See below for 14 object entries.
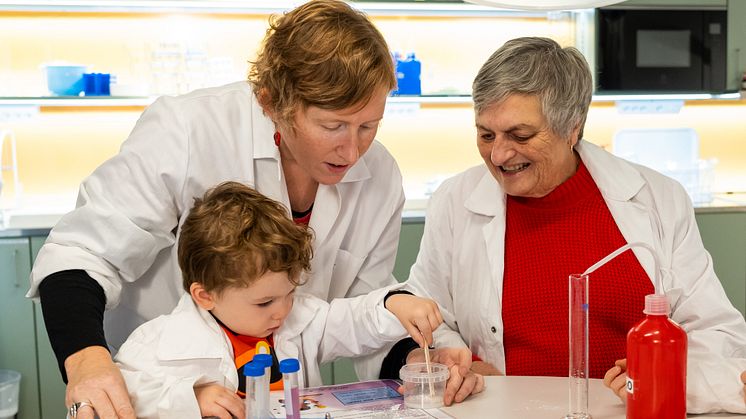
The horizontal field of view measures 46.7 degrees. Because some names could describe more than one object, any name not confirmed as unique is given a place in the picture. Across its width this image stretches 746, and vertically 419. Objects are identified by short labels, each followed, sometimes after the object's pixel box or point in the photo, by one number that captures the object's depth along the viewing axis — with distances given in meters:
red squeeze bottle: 1.31
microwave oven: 4.14
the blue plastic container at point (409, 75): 4.04
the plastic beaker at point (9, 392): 3.36
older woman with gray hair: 1.94
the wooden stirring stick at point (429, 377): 1.55
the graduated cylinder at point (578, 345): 1.41
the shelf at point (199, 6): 3.91
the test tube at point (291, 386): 1.24
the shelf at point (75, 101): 3.79
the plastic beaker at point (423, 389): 1.56
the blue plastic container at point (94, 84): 3.84
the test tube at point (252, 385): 1.25
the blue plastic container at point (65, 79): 3.80
